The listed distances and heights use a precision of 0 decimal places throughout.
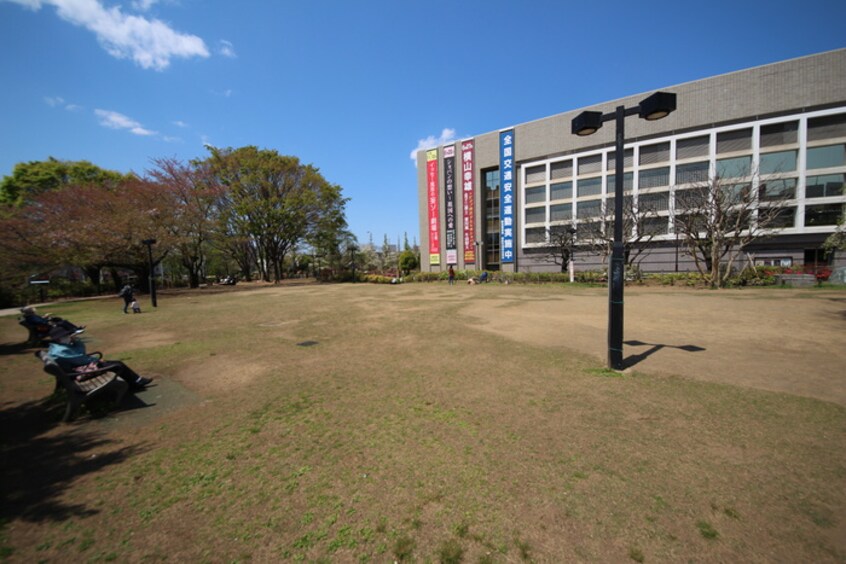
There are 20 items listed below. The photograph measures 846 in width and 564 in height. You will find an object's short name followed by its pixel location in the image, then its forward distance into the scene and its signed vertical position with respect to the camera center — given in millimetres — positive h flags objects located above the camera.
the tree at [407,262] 42750 -153
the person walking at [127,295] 14198 -1074
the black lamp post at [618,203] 5160 +845
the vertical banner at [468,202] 40250 +7052
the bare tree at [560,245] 31239 +1061
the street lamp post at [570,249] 25859 +590
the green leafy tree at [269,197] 33062 +7198
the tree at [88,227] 18688 +2675
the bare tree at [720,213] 19688 +2337
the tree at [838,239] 15686 +322
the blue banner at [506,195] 38000 +7306
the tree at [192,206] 24641 +5298
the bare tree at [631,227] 26594 +2316
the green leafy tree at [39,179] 26359 +7774
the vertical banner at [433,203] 42594 +7446
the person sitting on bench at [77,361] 4465 -1264
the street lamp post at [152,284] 16297 -752
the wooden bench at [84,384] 4074 -1553
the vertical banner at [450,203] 41344 +7203
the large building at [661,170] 25578 +8101
